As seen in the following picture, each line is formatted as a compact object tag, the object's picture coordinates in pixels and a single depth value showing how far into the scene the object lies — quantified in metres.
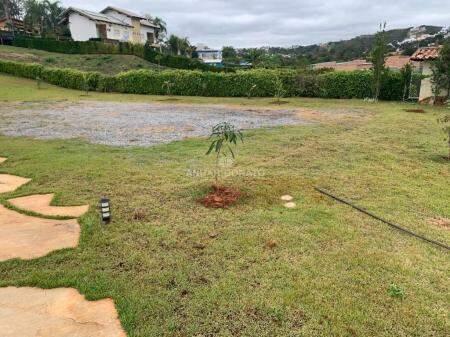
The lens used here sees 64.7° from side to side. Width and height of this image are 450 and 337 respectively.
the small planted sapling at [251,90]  25.04
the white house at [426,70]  19.79
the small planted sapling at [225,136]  5.94
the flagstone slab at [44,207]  5.46
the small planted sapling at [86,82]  26.83
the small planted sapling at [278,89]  23.48
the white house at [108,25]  50.25
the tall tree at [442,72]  18.05
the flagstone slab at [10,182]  6.47
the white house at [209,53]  97.71
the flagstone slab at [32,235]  4.36
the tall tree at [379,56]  20.16
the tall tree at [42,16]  60.85
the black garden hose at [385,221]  4.64
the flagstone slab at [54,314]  3.08
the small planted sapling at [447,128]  8.52
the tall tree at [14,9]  69.75
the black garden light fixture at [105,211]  4.98
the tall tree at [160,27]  71.25
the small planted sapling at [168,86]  25.87
